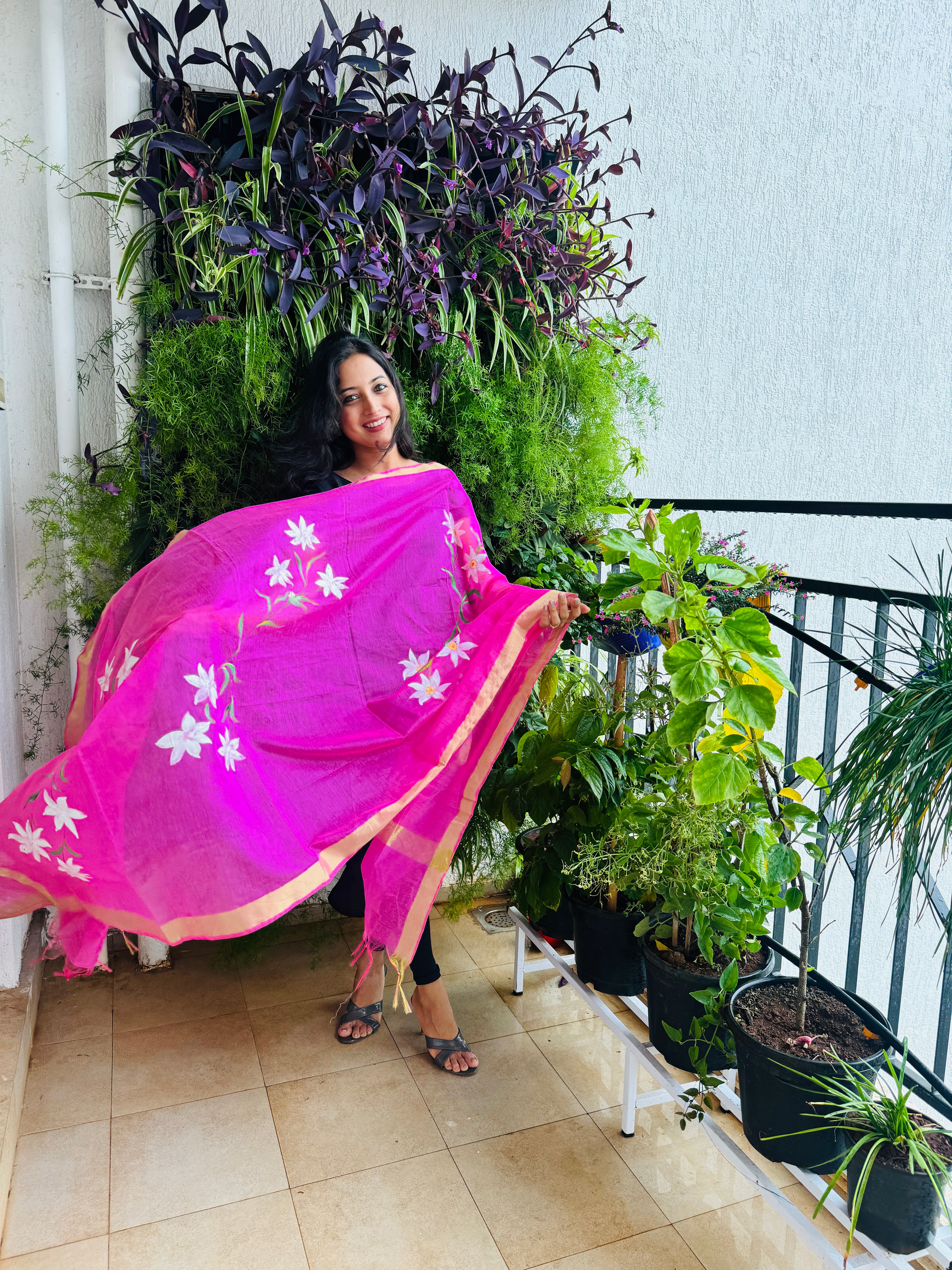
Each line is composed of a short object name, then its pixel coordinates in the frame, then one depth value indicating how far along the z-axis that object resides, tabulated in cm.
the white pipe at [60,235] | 192
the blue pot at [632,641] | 177
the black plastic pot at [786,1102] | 128
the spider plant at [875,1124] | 116
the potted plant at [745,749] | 125
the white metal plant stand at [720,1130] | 123
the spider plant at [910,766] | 102
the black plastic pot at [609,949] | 178
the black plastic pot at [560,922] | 199
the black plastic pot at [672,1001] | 154
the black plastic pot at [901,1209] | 116
